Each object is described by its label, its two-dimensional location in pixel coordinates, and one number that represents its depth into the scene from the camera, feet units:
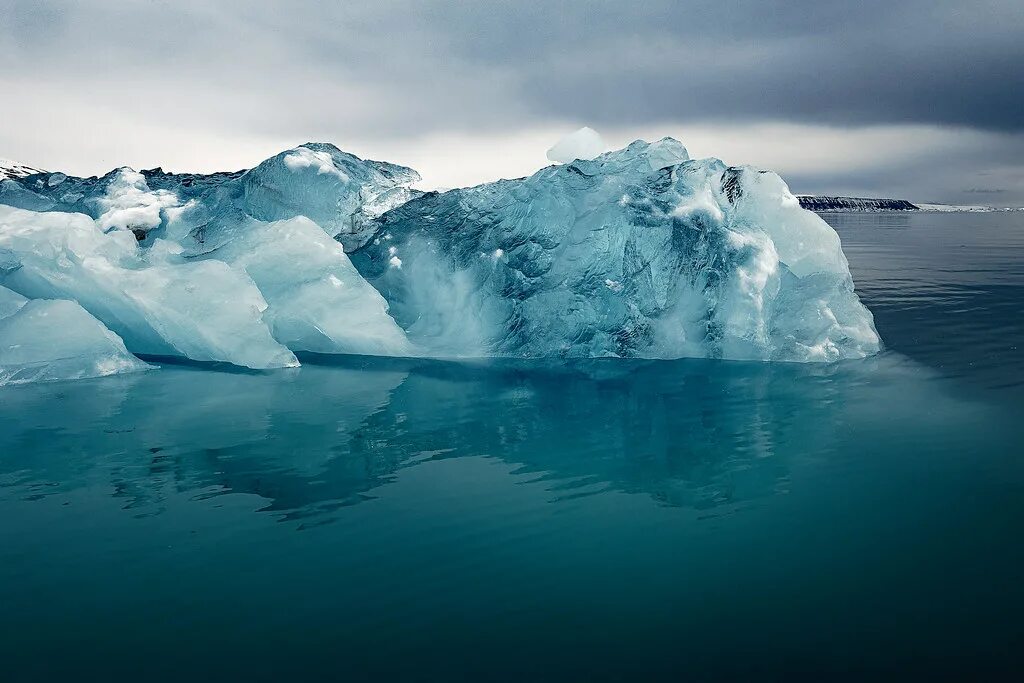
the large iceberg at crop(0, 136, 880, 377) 40.83
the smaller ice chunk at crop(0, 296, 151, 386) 36.70
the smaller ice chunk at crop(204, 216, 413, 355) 42.98
